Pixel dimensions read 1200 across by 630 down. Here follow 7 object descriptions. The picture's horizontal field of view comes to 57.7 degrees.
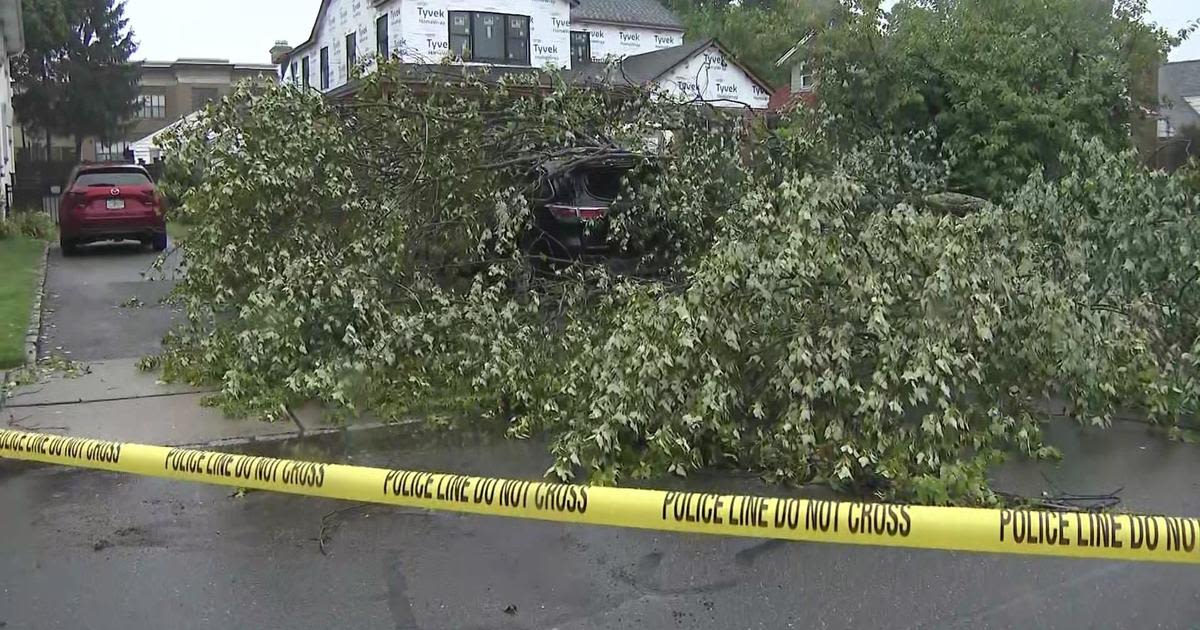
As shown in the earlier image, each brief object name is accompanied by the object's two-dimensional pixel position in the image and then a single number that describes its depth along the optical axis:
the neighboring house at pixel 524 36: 31.05
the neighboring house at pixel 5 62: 23.31
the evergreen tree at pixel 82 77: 40.16
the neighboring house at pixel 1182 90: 35.63
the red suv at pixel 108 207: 16.84
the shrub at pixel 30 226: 19.09
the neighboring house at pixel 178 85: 63.84
